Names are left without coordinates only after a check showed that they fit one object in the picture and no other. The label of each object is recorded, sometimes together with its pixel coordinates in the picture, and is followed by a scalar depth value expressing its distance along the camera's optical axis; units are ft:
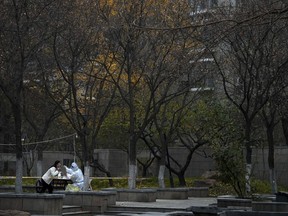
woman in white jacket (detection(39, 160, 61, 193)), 73.20
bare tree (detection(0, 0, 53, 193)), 65.51
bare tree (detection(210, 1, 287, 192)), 77.87
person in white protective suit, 84.64
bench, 78.47
